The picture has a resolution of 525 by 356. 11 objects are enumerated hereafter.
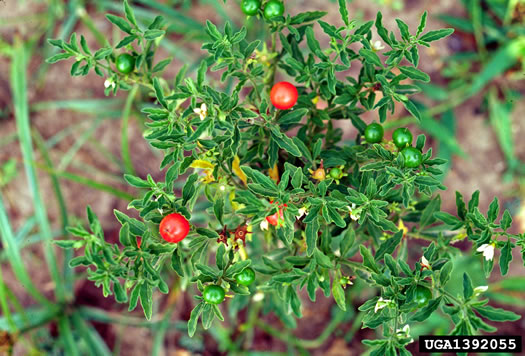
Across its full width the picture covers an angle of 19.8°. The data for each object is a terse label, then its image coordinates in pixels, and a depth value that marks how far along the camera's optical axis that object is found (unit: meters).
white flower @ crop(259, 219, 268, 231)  0.83
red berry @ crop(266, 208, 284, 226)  0.83
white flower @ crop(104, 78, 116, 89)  0.86
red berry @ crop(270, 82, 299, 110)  0.84
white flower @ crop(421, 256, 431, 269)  0.84
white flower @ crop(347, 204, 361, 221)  0.83
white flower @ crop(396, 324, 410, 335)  0.82
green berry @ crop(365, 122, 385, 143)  0.85
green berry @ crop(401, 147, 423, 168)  0.82
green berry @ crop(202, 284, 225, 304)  0.82
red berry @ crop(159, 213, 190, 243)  0.82
